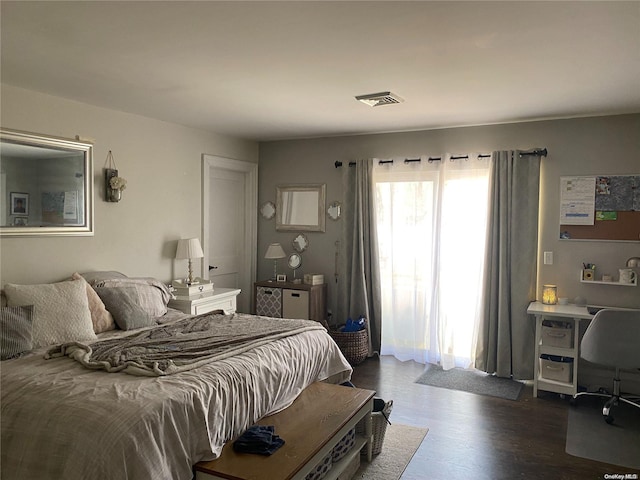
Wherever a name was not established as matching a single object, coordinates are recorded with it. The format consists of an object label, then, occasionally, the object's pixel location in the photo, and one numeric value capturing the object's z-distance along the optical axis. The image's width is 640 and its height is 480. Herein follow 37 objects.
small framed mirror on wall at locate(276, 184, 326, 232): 5.64
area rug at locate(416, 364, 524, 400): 4.26
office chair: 3.57
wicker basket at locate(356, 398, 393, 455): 3.13
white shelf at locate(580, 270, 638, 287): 4.11
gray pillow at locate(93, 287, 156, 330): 3.53
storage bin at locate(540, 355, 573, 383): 4.09
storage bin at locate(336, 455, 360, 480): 2.76
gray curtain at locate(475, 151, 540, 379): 4.51
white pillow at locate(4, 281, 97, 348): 3.02
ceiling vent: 3.57
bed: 1.99
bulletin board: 4.18
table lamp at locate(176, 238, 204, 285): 4.69
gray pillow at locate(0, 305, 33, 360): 2.73
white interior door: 5.31
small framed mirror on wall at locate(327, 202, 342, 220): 5.53
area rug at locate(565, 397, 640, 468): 3.12
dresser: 5.32
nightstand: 4.36
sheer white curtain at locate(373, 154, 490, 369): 4.82
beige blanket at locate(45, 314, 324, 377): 2.54
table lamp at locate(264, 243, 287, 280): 5.53
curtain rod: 4.46
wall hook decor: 4.09
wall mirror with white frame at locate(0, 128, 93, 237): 3.40
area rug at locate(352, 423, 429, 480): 2.91
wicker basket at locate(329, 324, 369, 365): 4.90
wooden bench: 2.21
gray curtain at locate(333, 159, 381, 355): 5.28
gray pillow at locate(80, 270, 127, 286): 3.83
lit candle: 4.36
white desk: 4.01
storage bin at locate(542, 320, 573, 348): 4.11
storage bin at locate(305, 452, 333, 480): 2.49
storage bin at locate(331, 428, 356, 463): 2.78
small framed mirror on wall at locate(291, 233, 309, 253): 5.74
